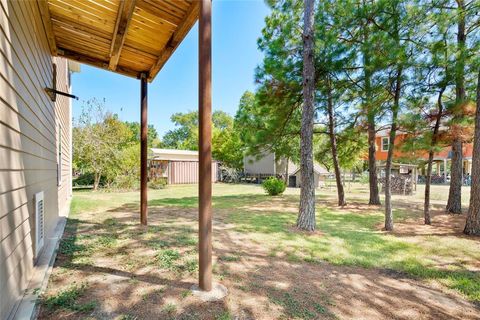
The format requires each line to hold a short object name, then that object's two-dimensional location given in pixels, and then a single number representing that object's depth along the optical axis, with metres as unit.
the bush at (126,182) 12.45
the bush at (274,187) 11.51
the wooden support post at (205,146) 2.36
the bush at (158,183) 14.59
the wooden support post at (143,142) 4.75
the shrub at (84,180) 13.70
